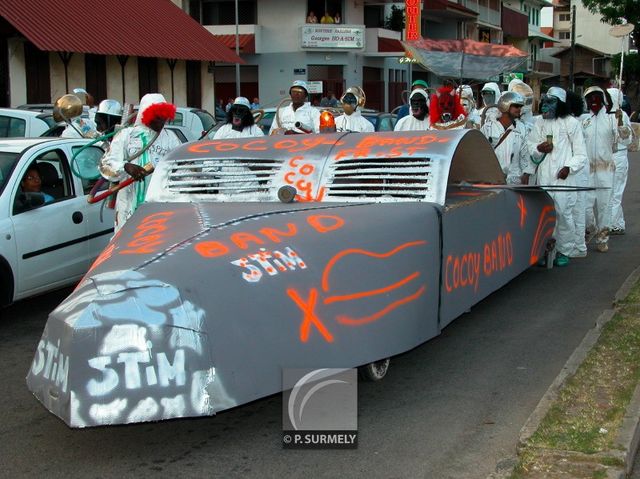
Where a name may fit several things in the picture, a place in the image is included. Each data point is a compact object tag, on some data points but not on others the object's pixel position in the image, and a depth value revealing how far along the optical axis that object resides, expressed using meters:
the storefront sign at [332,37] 41.03
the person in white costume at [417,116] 10.94
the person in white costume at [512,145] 10.41
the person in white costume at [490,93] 13.75
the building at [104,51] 24.59
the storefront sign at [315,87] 32.41
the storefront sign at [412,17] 43.66
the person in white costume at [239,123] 10.46
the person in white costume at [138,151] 8.10
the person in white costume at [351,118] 13.33
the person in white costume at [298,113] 11.85
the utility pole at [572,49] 55.81
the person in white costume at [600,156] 11.30
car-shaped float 4.44
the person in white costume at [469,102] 13.86
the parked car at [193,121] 16.92
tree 60.28
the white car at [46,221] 7.64
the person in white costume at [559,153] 10.01
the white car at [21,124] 12.14
